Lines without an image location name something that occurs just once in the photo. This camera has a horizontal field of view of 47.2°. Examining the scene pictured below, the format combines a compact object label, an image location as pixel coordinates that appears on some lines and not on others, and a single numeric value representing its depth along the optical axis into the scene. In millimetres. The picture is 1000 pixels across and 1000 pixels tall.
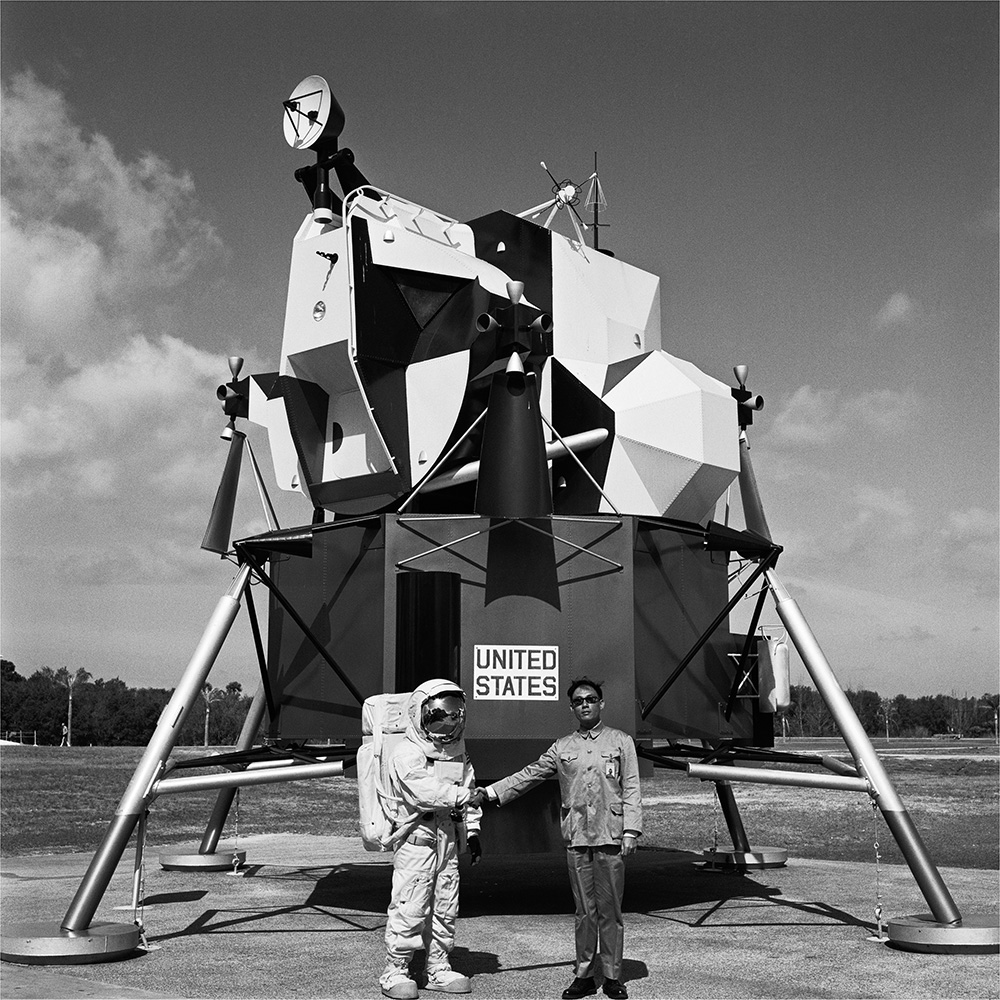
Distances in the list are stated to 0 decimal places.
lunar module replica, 13945
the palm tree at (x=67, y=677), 159400
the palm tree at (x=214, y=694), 176175
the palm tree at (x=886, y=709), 166650
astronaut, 10336
